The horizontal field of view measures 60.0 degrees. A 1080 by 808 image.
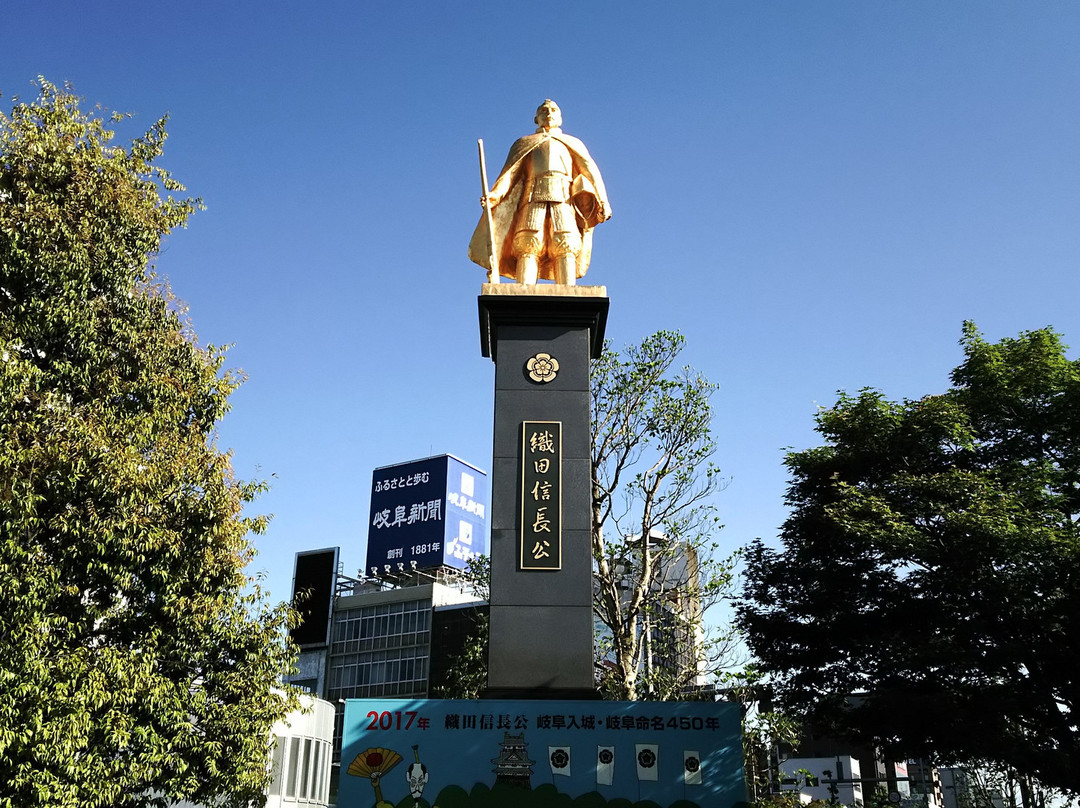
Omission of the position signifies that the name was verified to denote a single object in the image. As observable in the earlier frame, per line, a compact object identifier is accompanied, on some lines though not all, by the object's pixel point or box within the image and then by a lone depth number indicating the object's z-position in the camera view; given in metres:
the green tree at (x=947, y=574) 11.91
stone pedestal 8.64
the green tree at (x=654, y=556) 13.91
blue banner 7.84
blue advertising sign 37.84
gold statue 10.75
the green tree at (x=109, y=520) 7.80
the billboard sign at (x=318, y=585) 37.12
